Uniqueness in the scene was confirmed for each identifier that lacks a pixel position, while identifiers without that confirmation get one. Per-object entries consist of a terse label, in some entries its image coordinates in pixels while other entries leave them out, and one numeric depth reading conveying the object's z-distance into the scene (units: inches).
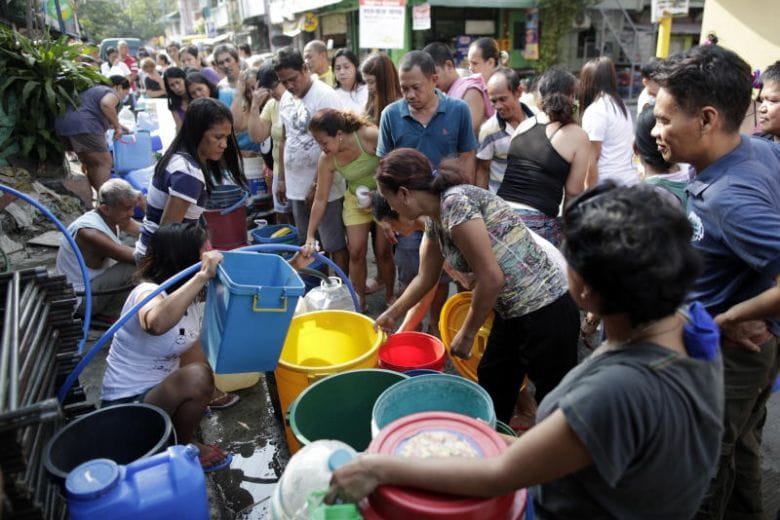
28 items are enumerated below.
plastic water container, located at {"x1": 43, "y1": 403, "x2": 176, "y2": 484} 78.3
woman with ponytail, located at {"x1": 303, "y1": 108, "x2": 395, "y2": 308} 141.6
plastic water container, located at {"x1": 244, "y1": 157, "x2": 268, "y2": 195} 237.2
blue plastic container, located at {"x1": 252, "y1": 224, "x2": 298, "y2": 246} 182.1
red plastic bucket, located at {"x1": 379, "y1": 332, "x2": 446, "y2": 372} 107.2
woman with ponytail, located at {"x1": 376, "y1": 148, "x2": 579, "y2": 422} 82.3
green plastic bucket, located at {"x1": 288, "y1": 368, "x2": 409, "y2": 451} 81.7
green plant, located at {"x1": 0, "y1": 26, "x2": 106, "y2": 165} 237.3
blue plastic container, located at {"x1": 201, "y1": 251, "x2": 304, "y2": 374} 79.0
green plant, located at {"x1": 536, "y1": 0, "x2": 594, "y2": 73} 616.7
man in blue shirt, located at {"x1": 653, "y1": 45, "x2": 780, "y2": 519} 61.3
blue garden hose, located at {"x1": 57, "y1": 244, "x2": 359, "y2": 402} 82.7
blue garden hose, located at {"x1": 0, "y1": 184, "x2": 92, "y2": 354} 118.7
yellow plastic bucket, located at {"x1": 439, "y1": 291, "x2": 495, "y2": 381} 113.3
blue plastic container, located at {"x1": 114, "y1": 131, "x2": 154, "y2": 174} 267.4
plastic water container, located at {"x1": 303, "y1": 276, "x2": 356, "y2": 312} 128.7
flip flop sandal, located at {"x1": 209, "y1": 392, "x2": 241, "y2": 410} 123.5
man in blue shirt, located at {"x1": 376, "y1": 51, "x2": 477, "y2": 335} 136.4
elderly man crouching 144.2
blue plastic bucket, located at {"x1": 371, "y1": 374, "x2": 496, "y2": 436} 69.7
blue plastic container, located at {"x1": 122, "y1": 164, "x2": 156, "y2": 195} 246.5
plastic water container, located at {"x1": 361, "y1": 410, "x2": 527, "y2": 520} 48.0
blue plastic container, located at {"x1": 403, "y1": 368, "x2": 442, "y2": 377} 89.2
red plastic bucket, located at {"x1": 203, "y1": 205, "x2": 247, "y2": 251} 191.0
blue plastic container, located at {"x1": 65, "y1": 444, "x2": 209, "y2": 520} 63.7
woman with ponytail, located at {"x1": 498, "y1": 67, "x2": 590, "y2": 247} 119.9
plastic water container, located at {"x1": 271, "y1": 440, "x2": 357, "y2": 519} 60.4
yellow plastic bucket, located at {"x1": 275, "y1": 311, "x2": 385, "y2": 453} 109.6
